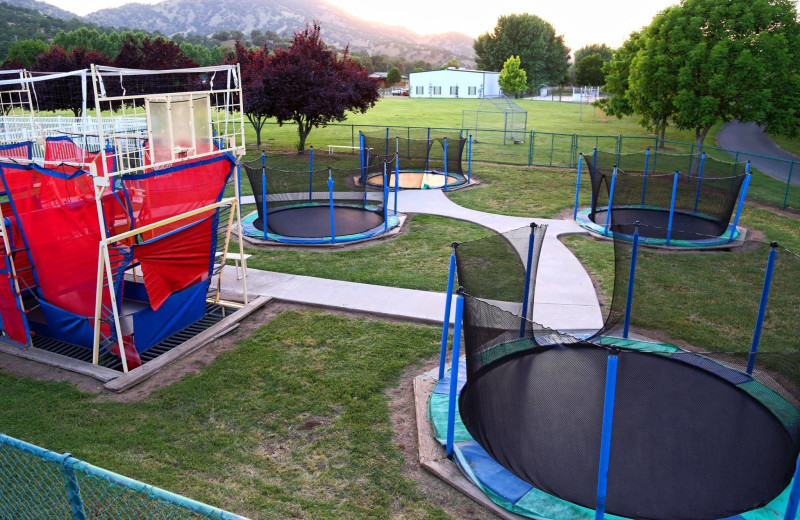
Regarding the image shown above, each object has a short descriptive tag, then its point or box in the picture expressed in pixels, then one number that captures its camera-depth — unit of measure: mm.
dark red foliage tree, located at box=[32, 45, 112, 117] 26719
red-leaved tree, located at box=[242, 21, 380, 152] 22672
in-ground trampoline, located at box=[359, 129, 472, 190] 19656
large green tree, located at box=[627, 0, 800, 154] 18406
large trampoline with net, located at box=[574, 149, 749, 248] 13375
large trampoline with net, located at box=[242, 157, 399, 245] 13438
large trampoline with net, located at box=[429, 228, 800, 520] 5215
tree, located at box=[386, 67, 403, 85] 104625
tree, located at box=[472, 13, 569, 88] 90188
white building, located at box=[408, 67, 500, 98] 79750
